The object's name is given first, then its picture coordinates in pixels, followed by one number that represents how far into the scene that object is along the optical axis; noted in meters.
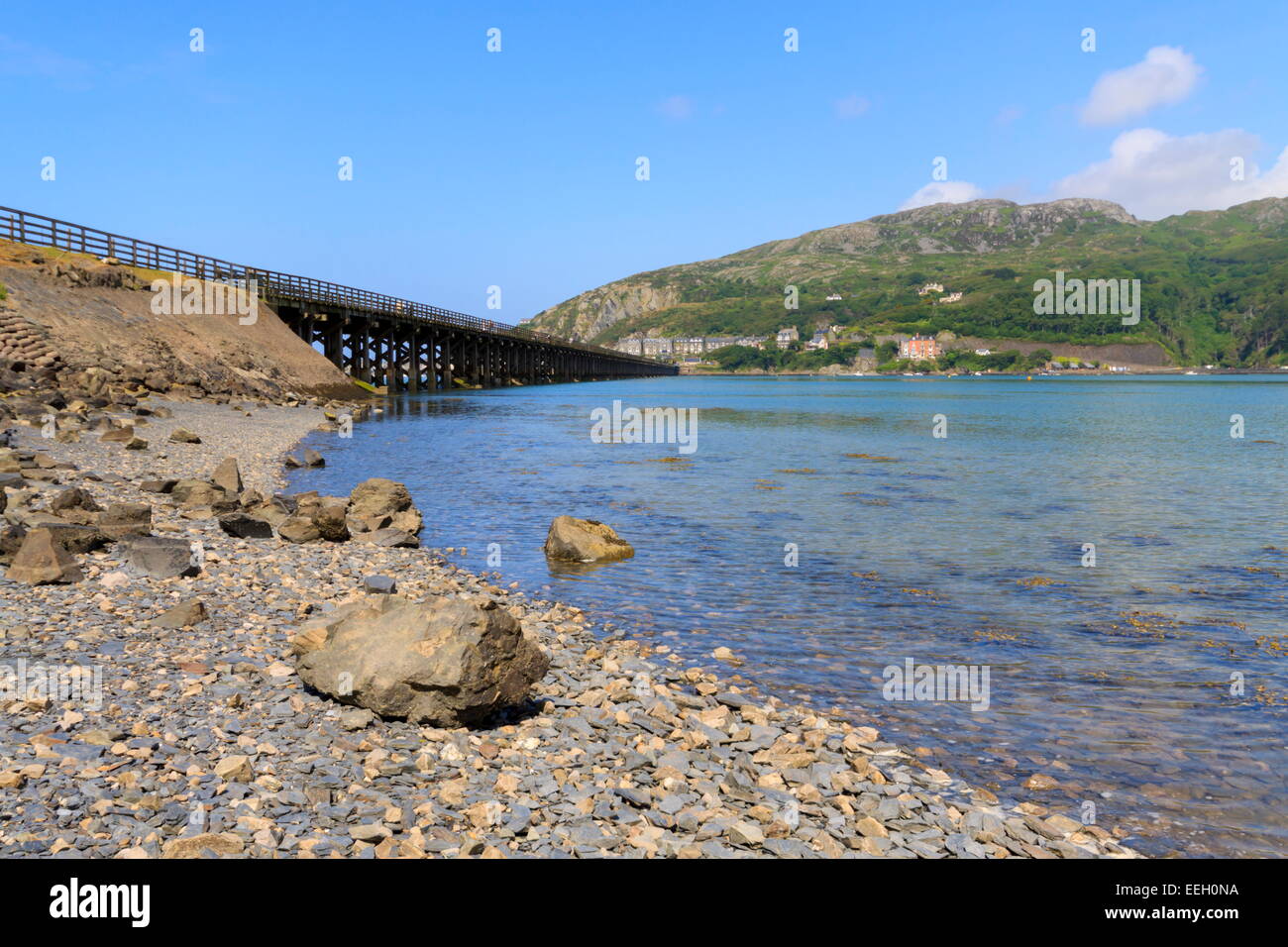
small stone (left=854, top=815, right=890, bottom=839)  6.32
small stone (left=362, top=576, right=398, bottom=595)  12.74
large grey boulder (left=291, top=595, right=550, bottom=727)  7.81
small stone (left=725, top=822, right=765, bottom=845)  6.06
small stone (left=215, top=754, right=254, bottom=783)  6.35
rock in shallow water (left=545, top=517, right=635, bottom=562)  17.17
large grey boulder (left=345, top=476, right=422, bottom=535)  18.86
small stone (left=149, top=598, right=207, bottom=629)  10.08
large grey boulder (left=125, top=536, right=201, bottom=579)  12.24
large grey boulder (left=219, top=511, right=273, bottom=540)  16.11
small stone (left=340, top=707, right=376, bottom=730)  7.68
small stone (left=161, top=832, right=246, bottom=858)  5.24
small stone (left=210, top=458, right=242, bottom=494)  20.43
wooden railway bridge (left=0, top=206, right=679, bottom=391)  58.03
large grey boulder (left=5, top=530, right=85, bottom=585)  11.17
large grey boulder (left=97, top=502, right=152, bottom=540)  14.08
